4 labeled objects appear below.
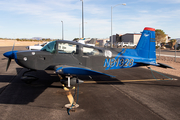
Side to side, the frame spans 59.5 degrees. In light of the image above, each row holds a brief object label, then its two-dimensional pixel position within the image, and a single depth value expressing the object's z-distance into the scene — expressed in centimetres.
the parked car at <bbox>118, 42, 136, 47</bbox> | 6055
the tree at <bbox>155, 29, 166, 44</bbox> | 7738
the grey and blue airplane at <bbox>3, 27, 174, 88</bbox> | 791
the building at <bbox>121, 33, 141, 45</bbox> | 8012
